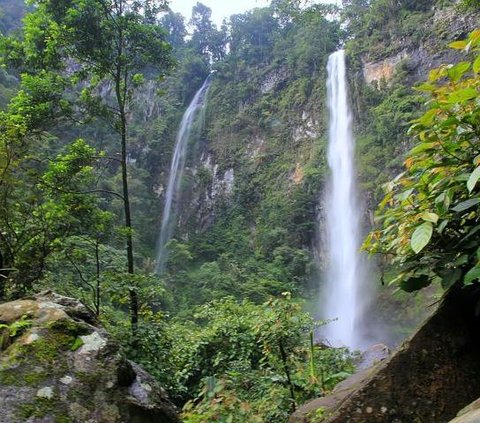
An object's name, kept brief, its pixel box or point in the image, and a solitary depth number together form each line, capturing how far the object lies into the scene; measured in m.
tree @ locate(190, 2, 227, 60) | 36.19
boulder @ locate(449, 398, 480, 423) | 1.01
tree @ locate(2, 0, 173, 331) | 5.39
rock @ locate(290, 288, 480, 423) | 1.93
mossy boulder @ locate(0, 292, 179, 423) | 2.10
